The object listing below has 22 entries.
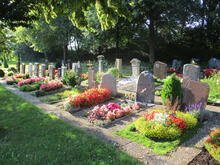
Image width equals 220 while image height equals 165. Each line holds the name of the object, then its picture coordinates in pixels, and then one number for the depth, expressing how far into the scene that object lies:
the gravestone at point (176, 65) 20.62
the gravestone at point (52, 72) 15.04
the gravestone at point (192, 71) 10.20
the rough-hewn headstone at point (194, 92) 6.90
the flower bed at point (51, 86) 11.73
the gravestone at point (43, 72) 16.77
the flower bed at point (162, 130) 4.90
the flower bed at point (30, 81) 13.82
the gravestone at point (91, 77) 11.05
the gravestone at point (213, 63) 19.27
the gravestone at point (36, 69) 17.11
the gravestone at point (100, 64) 17.46
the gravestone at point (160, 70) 14.89
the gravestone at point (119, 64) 17.05
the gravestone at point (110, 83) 9.73
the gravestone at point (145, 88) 8.41
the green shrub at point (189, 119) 5.62
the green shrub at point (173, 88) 7.07
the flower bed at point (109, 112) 6.80
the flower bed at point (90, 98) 8.05
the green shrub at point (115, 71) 15.07
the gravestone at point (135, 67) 14.72
